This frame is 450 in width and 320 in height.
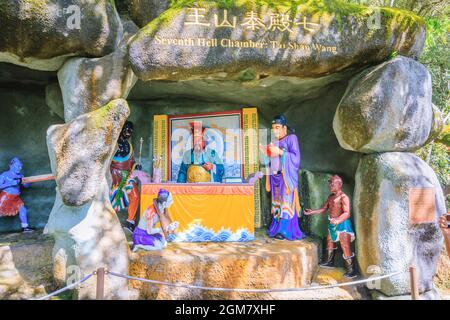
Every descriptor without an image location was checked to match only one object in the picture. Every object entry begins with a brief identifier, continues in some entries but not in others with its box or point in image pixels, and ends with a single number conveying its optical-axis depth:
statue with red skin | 4.88
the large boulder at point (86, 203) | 3.90
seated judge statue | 6.16
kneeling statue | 4.66
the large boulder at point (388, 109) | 4.58
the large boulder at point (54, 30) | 3.97
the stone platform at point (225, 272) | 4.30
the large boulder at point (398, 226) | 4.49
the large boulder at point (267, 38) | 4.39
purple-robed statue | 5.46
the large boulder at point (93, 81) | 4.33
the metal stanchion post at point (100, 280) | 2.99
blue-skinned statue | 5.61
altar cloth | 5.15
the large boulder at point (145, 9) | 5.02
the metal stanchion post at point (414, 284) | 3.35
